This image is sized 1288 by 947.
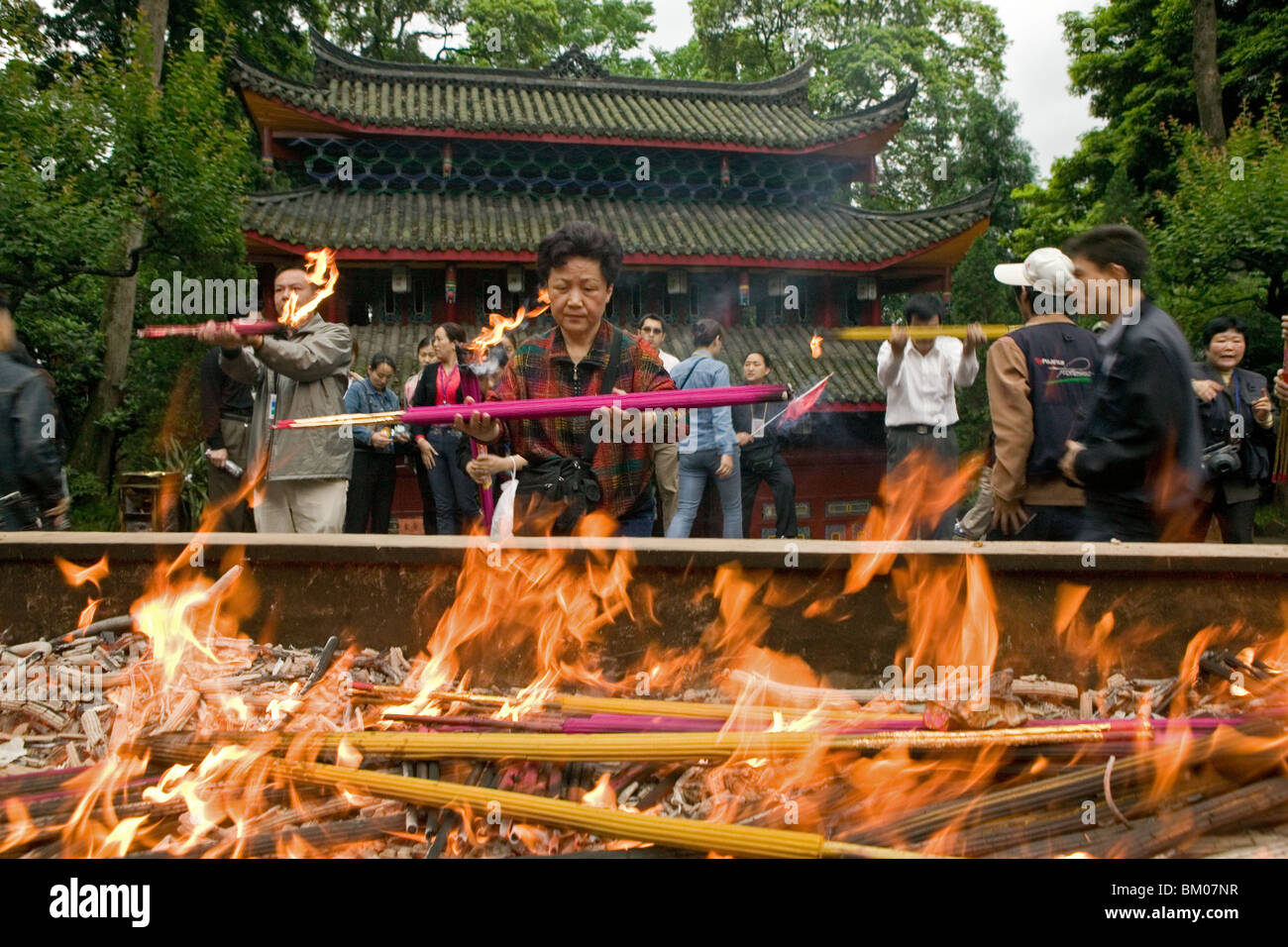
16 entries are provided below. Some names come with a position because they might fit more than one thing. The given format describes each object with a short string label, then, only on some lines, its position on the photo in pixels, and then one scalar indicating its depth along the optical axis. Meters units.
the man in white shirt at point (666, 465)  7.13
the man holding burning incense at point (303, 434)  4.34
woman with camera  5.07
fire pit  2.29
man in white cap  3.63
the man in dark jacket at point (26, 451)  3.86
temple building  11.86
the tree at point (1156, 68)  15.52
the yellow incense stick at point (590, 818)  2.10
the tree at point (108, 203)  9.76
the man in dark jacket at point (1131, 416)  2.98
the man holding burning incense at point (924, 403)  5.54
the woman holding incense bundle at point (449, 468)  6.37
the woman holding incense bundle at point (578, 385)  3.36
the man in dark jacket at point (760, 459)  6.98
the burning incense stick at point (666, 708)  2.72
